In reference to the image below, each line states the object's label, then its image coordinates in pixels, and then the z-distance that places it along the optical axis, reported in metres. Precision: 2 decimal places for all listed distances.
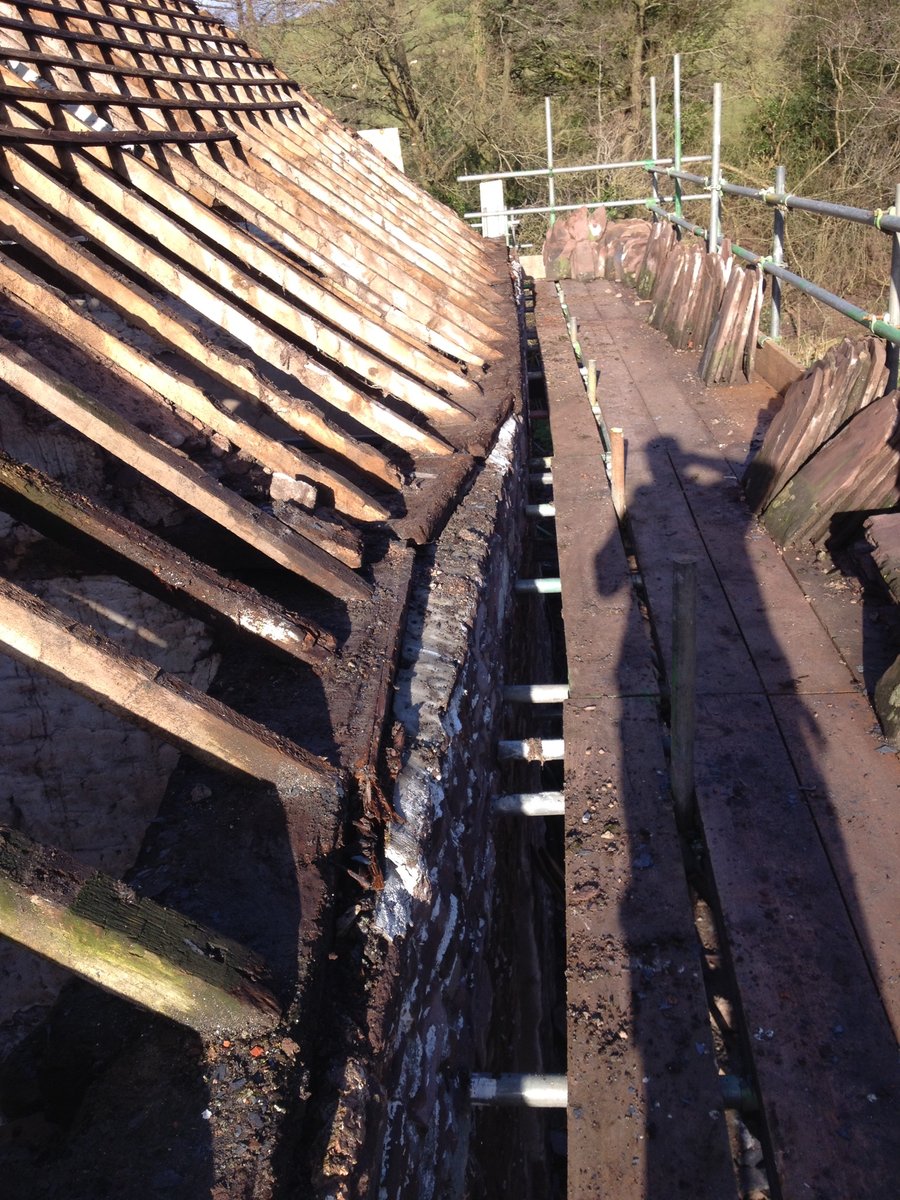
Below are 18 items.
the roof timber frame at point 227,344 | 2.07
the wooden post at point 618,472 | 4.23
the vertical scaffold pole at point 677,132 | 11.77
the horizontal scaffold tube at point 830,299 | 4.32
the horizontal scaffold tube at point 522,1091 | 2.08
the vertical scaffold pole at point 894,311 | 4.30
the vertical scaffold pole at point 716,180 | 8.47
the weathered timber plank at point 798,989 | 1.71
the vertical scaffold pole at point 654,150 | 14.07
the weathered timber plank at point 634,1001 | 1.76
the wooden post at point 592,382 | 5.88
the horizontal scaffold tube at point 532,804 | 2.80
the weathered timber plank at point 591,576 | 3.12
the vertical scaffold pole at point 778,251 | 6.35
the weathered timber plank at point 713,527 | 3.12
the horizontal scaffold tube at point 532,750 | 3.02
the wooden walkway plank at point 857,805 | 2.09
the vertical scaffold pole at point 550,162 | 15.44
